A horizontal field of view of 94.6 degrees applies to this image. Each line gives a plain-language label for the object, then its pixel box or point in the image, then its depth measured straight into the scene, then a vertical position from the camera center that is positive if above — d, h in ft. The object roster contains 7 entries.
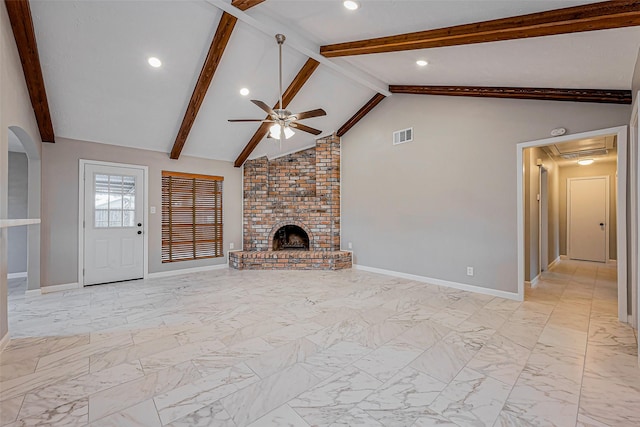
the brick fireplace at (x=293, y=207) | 19.84 +0.52
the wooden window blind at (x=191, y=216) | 18.24 -0.10
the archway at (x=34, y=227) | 13.78 -0.57
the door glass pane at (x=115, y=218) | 16.30 -0.18
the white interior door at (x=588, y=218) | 22.07 -0.33
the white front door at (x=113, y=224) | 15.58 -0.48
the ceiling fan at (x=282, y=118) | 11.49 +3.81
